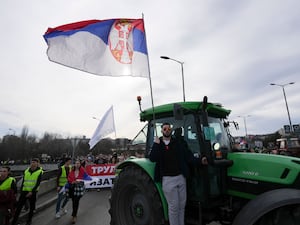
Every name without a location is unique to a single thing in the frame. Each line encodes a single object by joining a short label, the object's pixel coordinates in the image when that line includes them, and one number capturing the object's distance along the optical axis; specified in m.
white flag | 10.53
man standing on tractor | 3.26
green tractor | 2.64
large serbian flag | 4.64
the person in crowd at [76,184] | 6.44
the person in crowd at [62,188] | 6.79
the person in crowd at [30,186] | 5.92
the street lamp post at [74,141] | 12.88
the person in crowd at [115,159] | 14.14
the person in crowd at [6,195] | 5.18
